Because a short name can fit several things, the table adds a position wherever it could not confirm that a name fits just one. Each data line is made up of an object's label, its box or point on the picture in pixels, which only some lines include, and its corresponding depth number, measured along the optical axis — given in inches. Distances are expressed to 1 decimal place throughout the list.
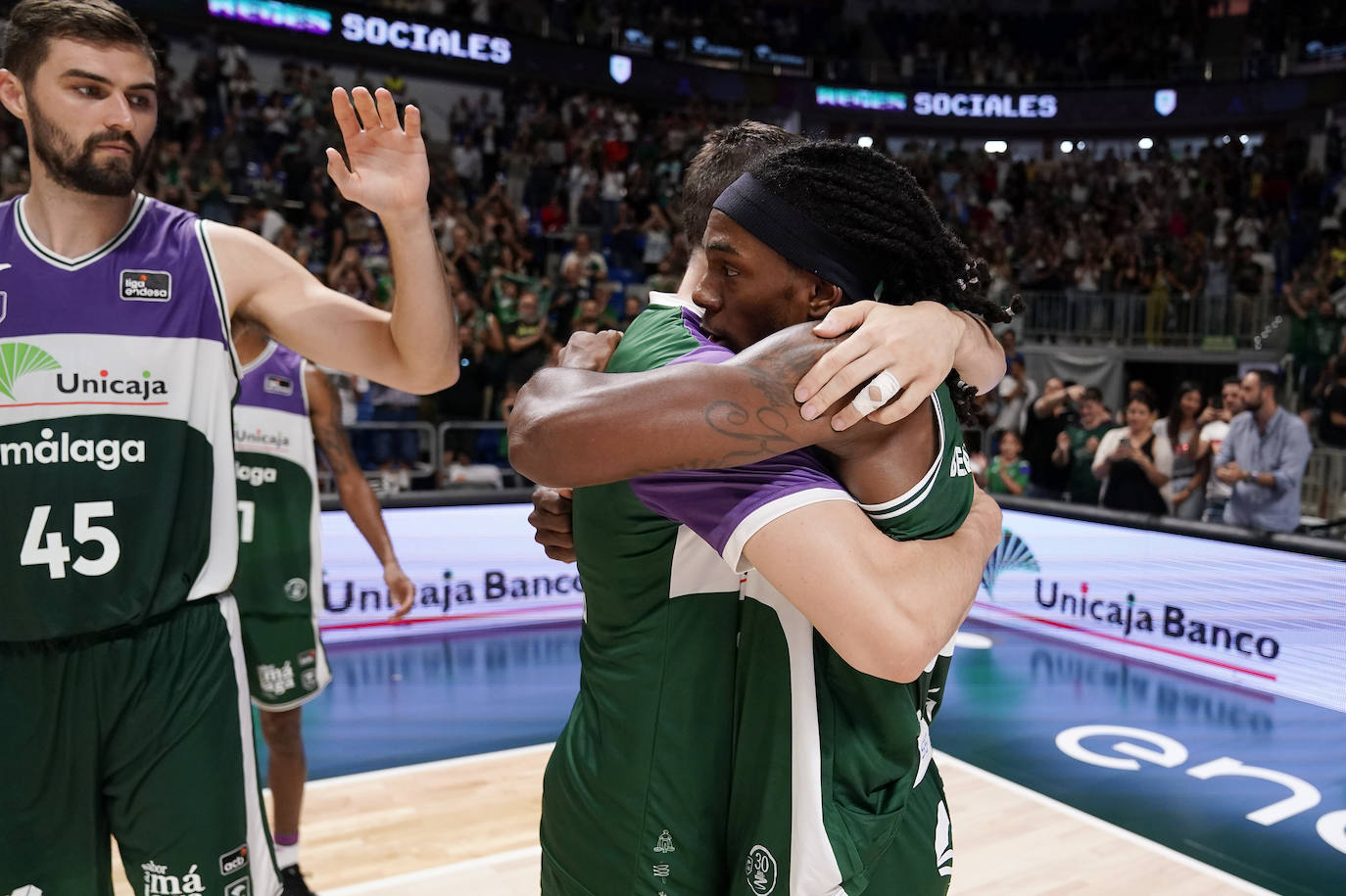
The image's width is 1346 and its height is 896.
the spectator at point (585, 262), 407.8
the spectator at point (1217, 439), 278.8
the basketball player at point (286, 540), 137.8
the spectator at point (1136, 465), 274.8
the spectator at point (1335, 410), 336.8
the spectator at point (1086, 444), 296.4
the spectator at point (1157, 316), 521.7
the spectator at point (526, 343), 338.6
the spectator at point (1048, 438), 309.4
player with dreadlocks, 47.6
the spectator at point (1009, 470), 314.8
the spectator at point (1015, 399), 365.1
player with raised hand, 76.2
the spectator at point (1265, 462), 252.7
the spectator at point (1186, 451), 276.8
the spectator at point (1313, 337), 446.6
